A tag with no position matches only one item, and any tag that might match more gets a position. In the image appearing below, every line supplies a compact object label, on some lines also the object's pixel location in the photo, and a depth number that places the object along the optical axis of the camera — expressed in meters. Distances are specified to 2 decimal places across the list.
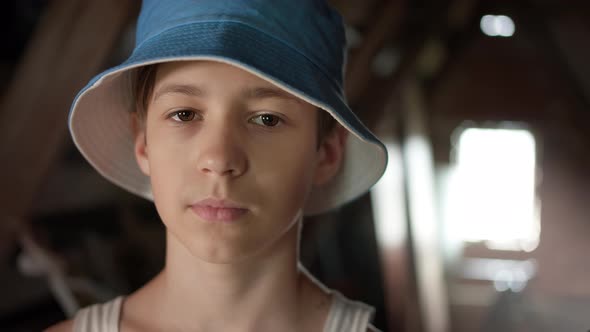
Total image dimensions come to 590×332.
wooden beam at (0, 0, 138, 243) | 1.21
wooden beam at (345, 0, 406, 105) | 2.79
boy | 0.79
